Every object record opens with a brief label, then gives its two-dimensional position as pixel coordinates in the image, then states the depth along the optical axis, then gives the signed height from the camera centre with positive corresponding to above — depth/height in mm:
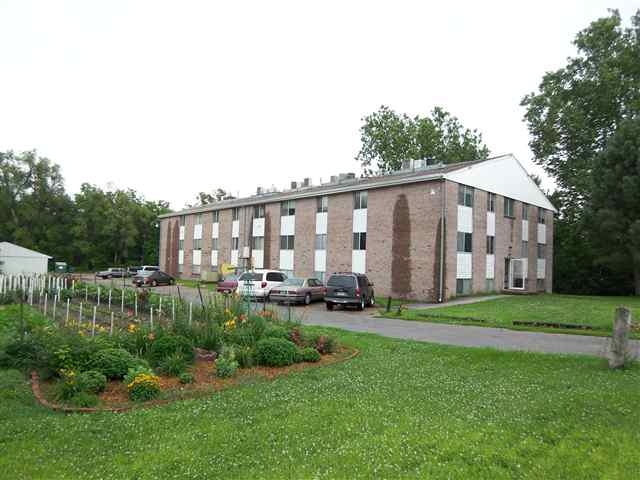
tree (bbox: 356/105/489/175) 52125 +13782
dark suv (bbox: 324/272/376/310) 21766 -1408
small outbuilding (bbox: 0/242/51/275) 38062 -941
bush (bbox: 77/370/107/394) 6133 -1713
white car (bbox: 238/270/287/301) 25381 -1260
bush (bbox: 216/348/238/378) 7395 -1748
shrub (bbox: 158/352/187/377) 7311 -1736
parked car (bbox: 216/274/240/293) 28350 -1718
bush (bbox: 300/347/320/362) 8820 -1799
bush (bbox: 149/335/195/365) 7781 -1571
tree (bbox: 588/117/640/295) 30375 +4881
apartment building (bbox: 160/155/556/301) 26406 +2052
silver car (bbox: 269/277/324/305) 24125 -1697
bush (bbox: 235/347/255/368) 8180 -1756
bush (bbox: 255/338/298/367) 8320 -1691
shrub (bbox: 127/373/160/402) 6115 -1764
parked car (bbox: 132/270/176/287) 38406 -2093
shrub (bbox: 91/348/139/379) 6848 -1628
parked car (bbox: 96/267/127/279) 51312 -2387
